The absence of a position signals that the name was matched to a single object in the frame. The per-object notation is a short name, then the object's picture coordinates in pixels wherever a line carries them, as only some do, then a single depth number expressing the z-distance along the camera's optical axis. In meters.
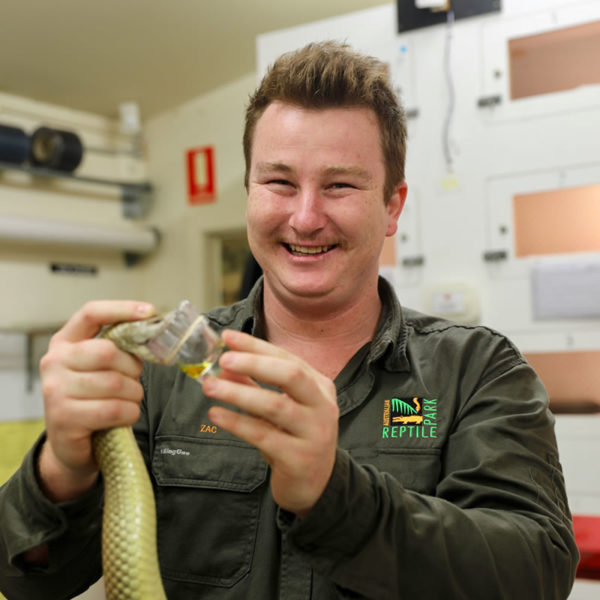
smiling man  0.83
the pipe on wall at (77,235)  4.09
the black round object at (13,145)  4.02
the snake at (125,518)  0.94
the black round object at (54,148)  4.31
